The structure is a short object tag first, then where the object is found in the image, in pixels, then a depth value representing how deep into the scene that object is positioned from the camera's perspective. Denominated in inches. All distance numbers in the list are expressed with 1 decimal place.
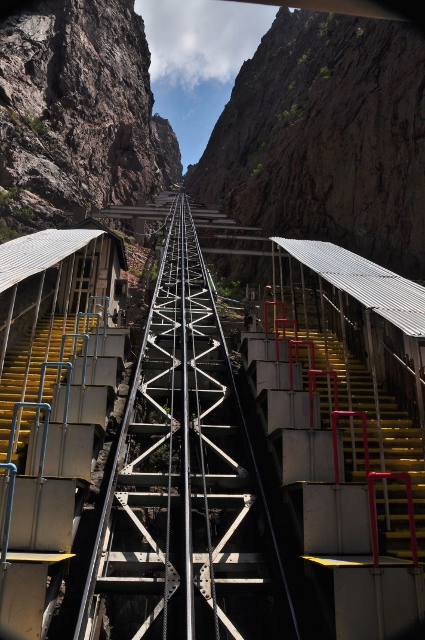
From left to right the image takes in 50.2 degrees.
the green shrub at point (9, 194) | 948.9
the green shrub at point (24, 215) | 949.2
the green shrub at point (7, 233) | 848.2
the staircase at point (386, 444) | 187.9
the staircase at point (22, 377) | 240.7
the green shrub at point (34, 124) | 1119.0
